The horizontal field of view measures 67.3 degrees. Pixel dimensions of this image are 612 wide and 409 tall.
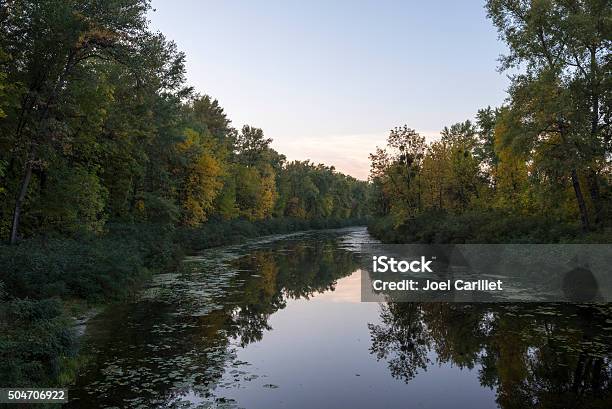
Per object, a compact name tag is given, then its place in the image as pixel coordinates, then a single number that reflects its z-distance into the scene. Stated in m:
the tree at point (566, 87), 25.42
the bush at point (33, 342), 9.50
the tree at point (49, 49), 20.14
